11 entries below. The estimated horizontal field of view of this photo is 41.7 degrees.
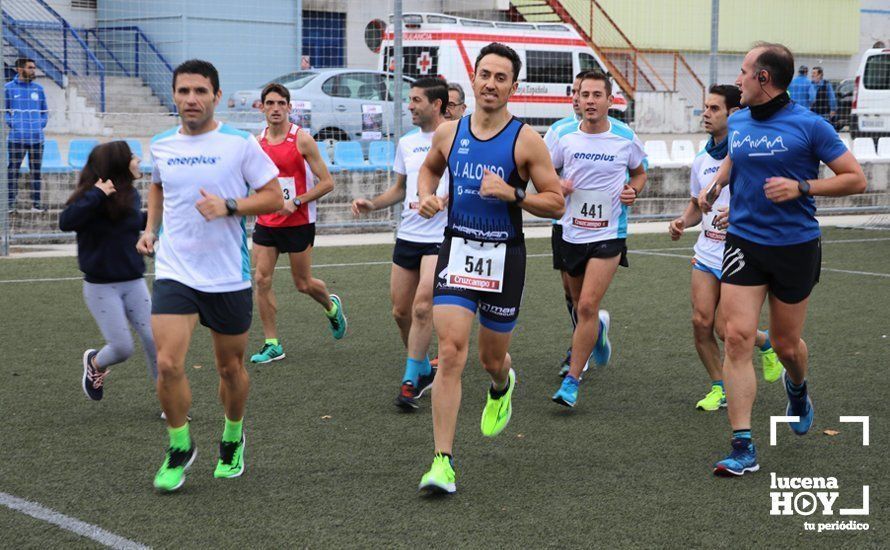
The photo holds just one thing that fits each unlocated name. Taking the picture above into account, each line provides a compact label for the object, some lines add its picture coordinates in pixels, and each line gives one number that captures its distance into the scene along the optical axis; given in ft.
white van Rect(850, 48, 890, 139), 80.02
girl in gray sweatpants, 21.02
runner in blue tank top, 18.35
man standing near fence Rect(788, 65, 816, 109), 72.23
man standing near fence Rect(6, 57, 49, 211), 47.52
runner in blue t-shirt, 18.69
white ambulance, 77.61
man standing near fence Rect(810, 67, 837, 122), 74.28
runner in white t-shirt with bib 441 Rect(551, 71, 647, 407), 24.73
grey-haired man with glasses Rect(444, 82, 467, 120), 27.84
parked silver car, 57.26
